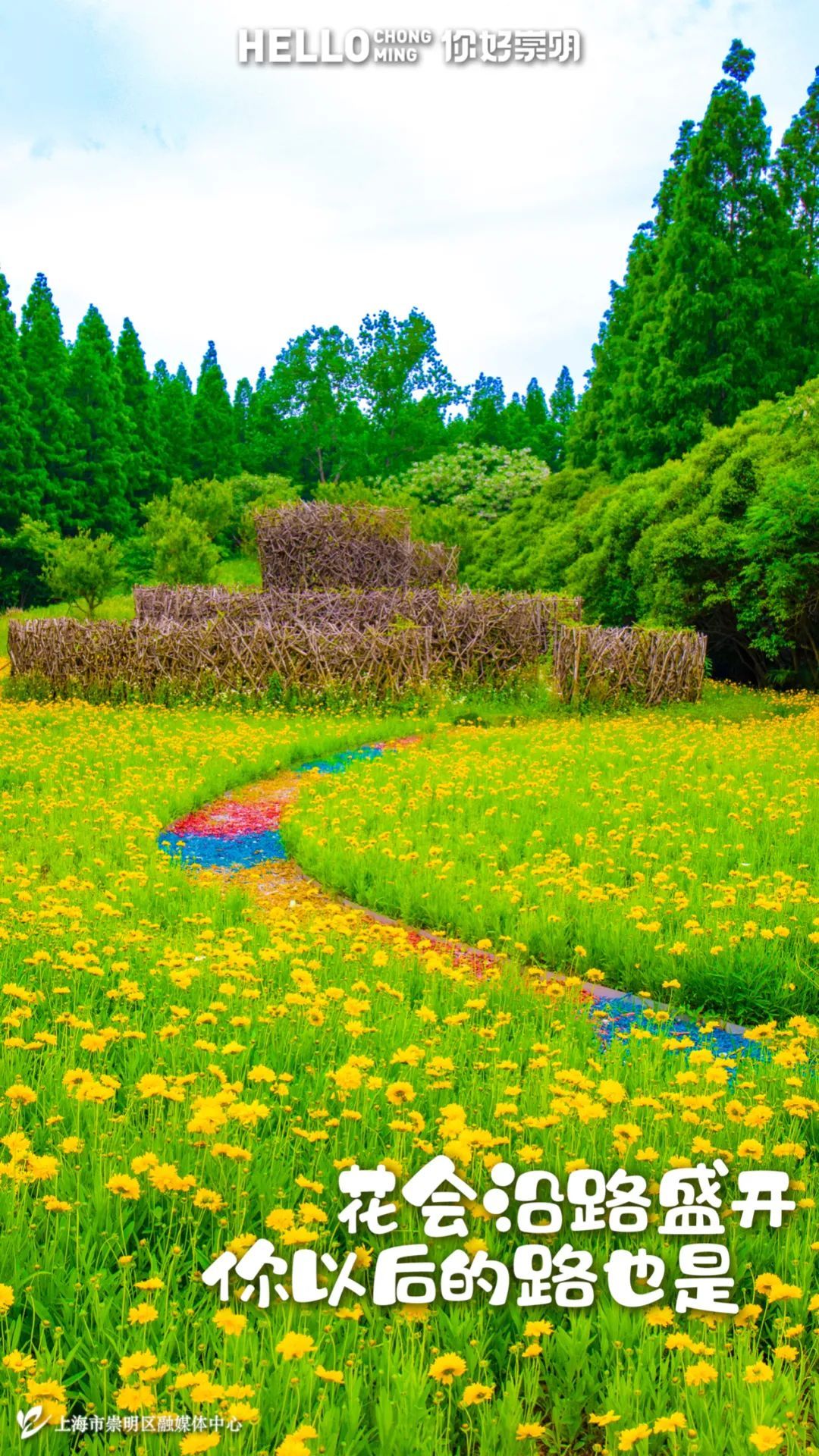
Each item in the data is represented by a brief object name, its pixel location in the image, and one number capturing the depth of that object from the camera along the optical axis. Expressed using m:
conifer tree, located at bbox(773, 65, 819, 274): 34.34
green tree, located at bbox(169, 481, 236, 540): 42.00
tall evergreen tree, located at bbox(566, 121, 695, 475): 36.34
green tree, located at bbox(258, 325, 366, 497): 63.09
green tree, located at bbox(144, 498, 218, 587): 34.03
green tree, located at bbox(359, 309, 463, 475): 62.59
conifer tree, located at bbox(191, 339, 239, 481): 59.97
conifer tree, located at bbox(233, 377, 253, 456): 73.51
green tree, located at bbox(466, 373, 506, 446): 62.91
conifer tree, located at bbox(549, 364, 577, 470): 69.69
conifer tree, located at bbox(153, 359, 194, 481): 58.91
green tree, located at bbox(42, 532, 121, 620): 30.64
